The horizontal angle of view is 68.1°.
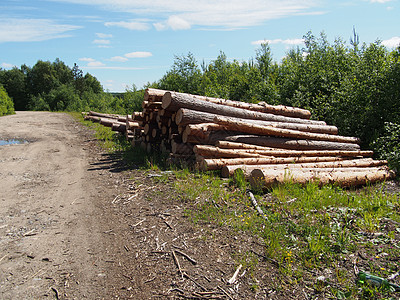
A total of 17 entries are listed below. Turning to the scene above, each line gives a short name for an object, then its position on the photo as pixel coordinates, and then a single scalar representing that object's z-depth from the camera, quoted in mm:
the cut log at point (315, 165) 7051
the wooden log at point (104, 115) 19294
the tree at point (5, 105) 26147
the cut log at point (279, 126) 8305
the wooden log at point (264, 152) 7688
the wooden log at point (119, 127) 14055
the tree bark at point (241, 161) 7438
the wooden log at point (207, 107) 8439
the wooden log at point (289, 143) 8606
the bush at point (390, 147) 8279
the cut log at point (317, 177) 6152
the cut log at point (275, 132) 8461
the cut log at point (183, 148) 8484
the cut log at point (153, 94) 9367
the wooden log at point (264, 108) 9578
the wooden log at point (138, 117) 10840
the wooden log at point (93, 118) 20516
